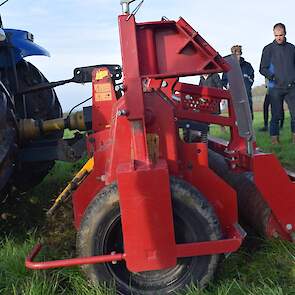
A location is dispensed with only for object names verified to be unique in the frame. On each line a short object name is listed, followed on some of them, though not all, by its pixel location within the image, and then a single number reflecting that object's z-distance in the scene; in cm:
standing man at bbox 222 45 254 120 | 858
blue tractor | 306
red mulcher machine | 246
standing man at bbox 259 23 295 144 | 687
